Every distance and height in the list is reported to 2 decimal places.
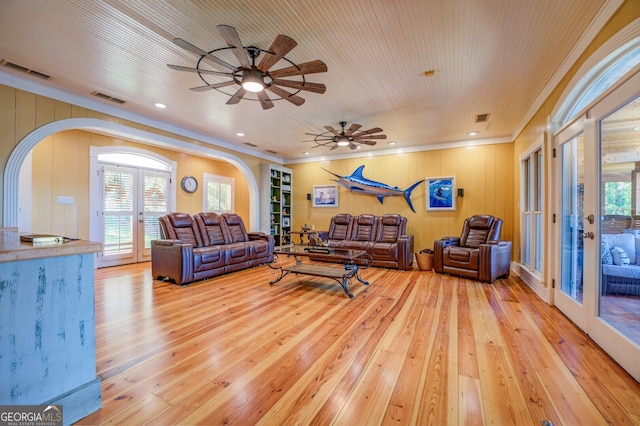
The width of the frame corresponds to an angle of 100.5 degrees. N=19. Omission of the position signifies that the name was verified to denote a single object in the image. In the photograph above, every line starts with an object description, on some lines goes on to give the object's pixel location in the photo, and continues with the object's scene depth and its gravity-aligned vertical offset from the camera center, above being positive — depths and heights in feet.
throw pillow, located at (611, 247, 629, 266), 6.84 -1.12
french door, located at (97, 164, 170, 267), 17.51 +0.15
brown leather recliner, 13.98 -2.19
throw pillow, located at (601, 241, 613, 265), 7.13 -1.13
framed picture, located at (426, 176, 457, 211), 19.67 +1.52
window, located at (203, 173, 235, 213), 23.70 +1.80
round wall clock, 21.66 +2.37
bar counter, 4.09 -1.92
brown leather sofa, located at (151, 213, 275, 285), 13.55 -2.04
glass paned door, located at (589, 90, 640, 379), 6.31 -0.49
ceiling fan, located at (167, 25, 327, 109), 6.91 +4.39
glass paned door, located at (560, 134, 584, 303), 8.66 -0.12
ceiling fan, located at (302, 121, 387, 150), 14.08 +4.29
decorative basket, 17.06 -3.07
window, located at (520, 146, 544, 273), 12.98 +0.18
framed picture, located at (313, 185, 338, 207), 24.11 +1.58
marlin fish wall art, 21.13 +2.13
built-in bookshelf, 22.88 +1.02
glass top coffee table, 12.12 -2.80
